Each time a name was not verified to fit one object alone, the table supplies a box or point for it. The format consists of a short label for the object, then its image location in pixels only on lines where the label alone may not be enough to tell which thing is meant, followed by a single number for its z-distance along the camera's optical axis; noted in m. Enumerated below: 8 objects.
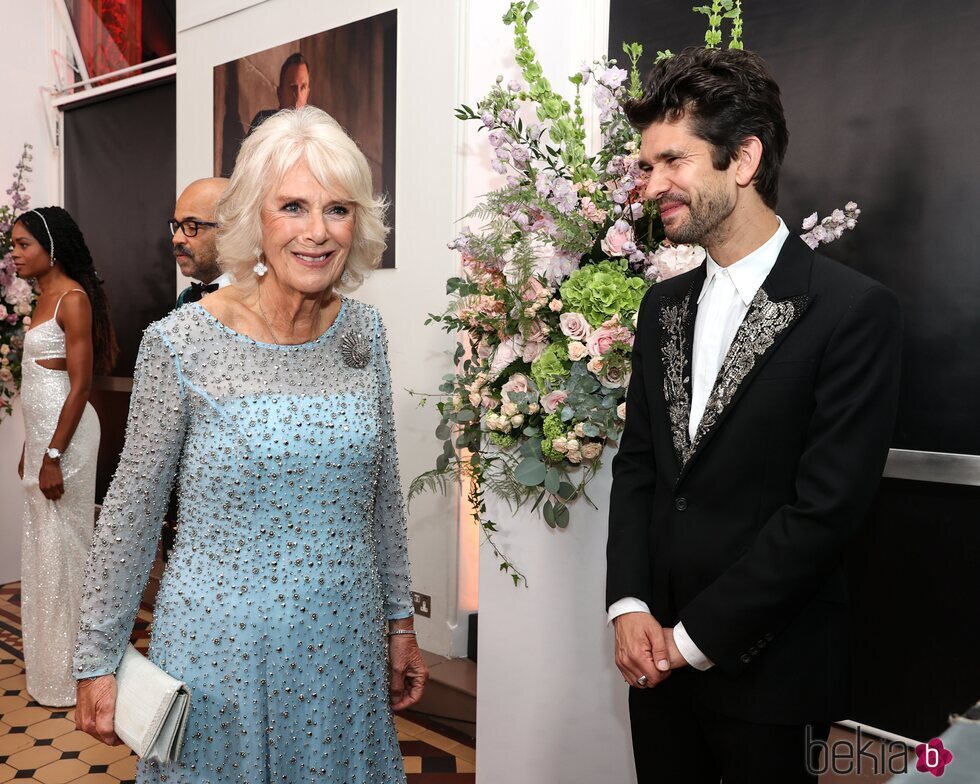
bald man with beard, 3.02
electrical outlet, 3.96
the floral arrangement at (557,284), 2.11
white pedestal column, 2.29
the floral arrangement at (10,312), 4.93
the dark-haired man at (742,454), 1.52
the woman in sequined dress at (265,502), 1.56
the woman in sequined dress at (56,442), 3.91
